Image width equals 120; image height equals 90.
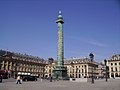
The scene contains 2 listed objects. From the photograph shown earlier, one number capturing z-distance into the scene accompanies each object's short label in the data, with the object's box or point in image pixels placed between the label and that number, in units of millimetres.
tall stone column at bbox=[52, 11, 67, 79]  30553
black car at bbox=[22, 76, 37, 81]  28401
